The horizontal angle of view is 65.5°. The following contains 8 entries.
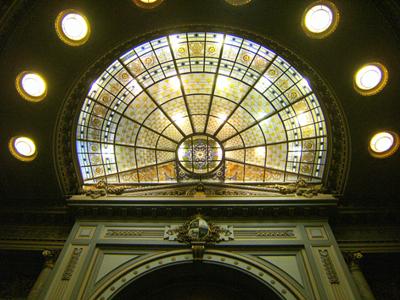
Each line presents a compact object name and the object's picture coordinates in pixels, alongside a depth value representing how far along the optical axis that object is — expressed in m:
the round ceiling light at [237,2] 8.55
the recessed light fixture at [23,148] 10.12
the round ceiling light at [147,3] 8.53
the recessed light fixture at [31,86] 9.34
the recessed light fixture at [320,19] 8.38
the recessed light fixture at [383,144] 9.68
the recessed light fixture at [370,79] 8.87
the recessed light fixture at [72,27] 8.61
